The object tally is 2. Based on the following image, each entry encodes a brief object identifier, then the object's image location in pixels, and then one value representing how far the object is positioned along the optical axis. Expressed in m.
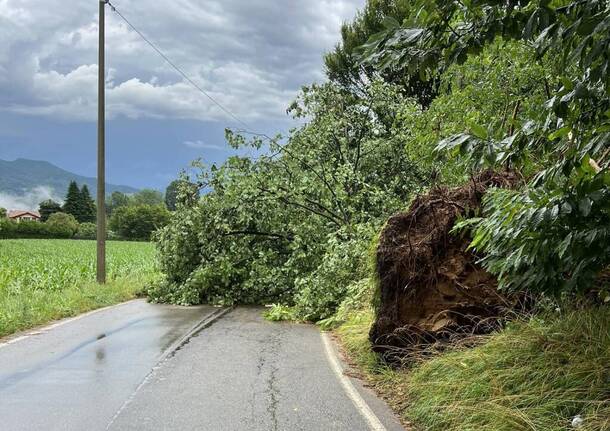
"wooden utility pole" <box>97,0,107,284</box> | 16.91
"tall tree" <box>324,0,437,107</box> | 24.67
